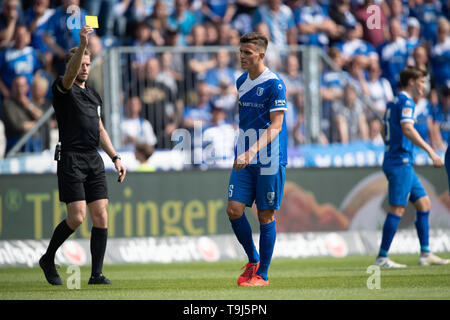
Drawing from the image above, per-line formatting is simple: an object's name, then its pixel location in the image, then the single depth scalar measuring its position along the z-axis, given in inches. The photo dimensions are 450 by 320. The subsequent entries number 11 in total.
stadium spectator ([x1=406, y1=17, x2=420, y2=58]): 674.8
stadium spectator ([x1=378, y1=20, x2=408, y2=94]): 660.1
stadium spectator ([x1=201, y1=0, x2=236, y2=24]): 651.5
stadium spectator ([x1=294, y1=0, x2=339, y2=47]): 653.3
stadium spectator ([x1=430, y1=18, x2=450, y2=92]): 672.4
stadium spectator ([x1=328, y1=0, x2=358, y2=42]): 668.1
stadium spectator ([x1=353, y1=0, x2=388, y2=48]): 686.5
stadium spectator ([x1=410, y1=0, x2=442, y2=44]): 697.6
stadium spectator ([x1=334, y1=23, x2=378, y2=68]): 651.6
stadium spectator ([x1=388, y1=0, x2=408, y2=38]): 693.3
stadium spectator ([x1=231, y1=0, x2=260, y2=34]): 644.7
